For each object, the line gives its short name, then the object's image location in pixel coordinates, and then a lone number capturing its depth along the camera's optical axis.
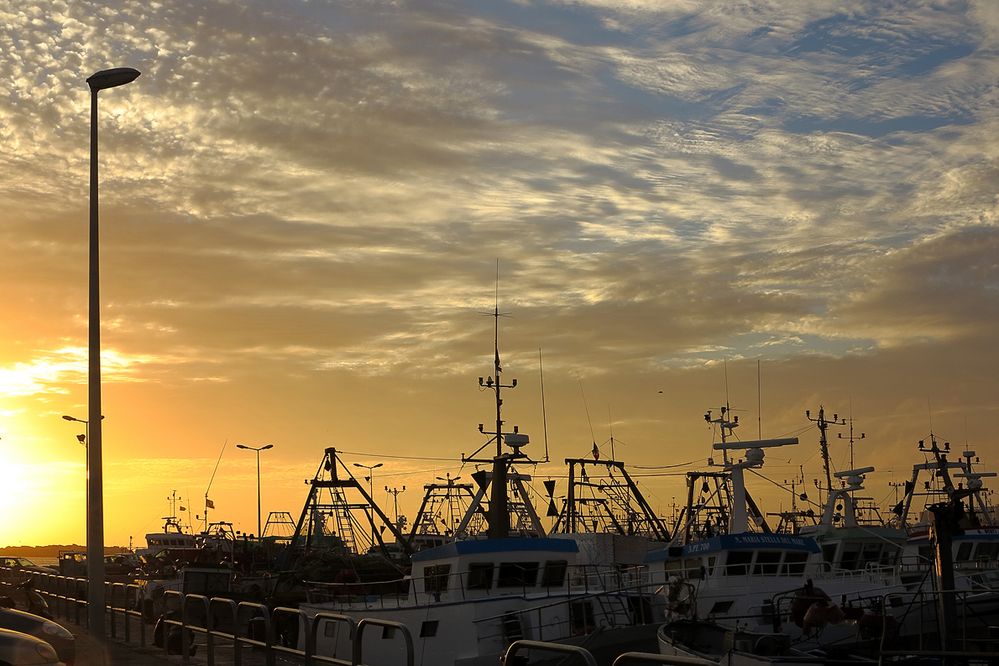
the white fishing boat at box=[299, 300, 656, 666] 29.62
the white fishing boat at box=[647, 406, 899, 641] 29.86
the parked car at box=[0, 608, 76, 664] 18.20
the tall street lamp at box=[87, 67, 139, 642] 23.50
